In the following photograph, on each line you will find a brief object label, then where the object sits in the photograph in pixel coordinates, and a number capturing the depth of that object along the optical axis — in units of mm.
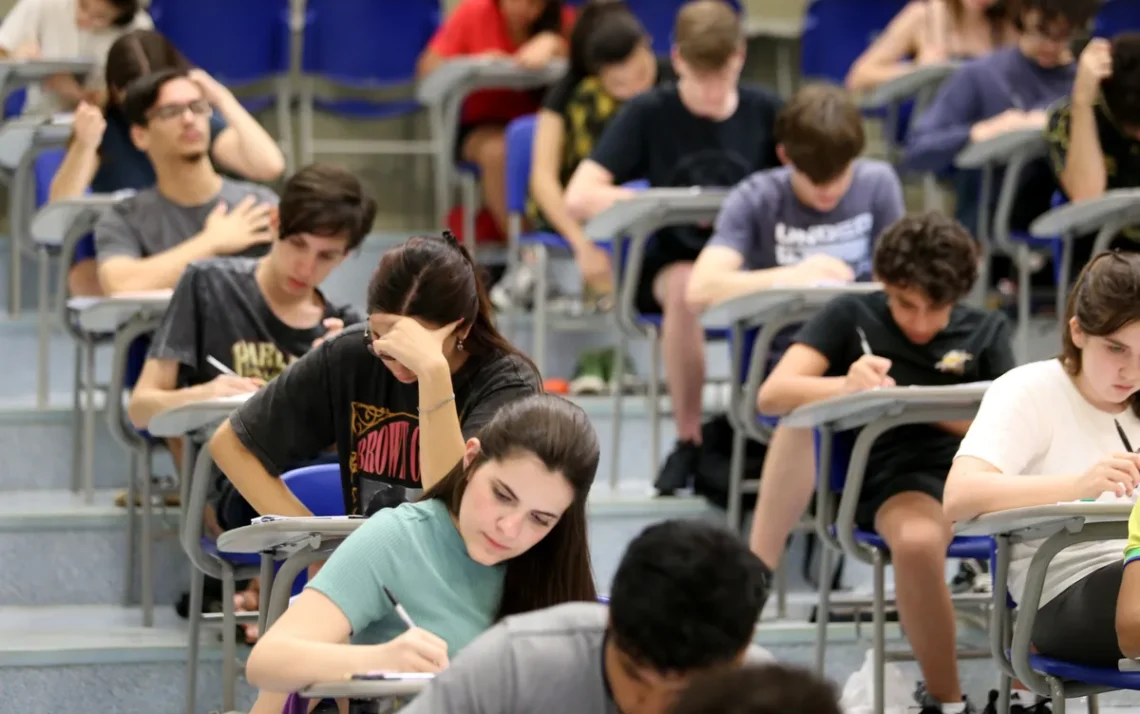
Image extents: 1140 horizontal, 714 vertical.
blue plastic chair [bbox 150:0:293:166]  10820
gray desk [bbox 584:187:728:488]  7730
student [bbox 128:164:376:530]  6473
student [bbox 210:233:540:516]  4734
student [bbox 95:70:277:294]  7430
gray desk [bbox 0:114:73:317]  8336
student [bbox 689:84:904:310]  7527
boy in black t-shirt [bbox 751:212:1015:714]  5902
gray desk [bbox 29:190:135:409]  7676
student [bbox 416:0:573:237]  10672
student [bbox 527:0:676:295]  9375
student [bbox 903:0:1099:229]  9453
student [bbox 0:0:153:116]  9578
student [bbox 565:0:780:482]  8477
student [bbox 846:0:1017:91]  10906
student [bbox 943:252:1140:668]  4820
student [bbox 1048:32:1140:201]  8320
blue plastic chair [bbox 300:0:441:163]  11297
